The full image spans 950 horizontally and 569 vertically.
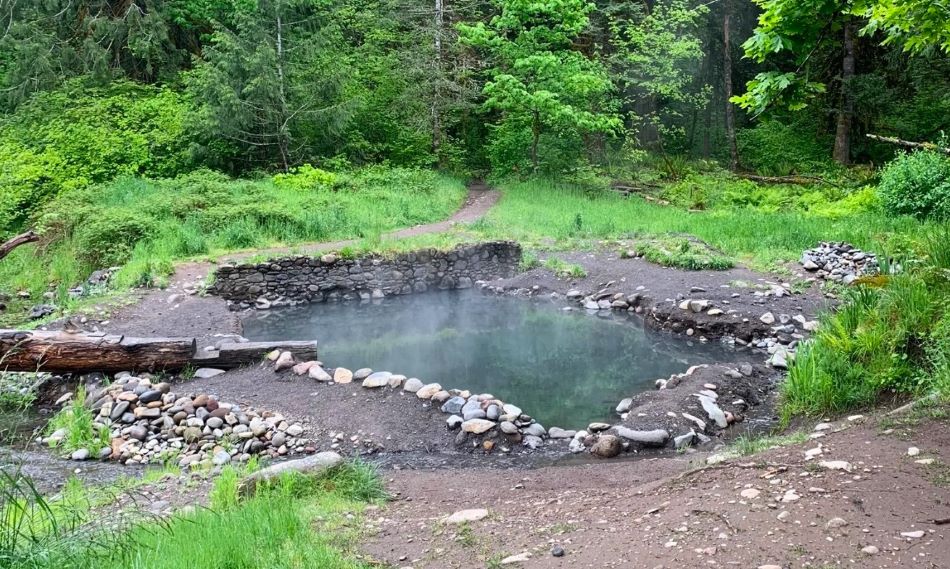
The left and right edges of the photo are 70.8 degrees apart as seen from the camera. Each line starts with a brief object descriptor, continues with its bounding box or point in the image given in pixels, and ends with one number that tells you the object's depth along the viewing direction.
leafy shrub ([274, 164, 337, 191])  18.58
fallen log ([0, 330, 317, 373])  7.65
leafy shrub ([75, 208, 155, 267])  13.53
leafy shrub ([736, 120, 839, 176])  23.34
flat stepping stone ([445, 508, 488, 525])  4.23
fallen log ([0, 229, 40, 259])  8.59
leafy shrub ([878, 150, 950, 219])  12.97
